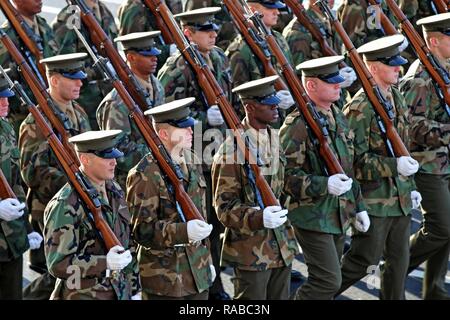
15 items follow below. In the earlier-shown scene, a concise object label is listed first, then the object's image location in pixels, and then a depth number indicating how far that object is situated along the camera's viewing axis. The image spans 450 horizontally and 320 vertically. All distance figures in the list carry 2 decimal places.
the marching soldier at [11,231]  17.47
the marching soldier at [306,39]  22.89
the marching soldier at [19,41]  20.34
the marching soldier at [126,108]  18.84
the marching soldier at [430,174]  20.17
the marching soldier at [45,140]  18.30
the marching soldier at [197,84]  20.17
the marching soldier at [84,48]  21.84
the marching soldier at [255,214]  17.25
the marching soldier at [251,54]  21.47
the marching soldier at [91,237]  15.38
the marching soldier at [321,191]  18.34
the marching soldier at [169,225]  16.42
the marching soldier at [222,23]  23.84
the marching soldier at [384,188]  19.22
